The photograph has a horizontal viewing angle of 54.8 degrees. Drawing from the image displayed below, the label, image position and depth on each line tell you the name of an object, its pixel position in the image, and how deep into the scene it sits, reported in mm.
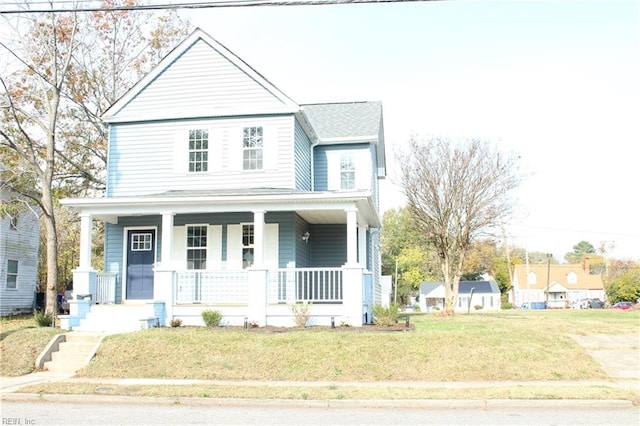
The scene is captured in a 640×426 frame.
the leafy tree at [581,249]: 150275
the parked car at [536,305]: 65644
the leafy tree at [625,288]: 60834
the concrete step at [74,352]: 13531
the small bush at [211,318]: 15867
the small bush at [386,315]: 15703
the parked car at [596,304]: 62012
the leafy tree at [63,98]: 21297
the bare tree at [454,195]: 26812
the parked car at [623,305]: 51941
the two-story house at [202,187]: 17219
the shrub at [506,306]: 57344
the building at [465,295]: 74688
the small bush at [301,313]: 15648
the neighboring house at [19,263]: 27719
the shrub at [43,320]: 16484
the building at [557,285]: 80562
